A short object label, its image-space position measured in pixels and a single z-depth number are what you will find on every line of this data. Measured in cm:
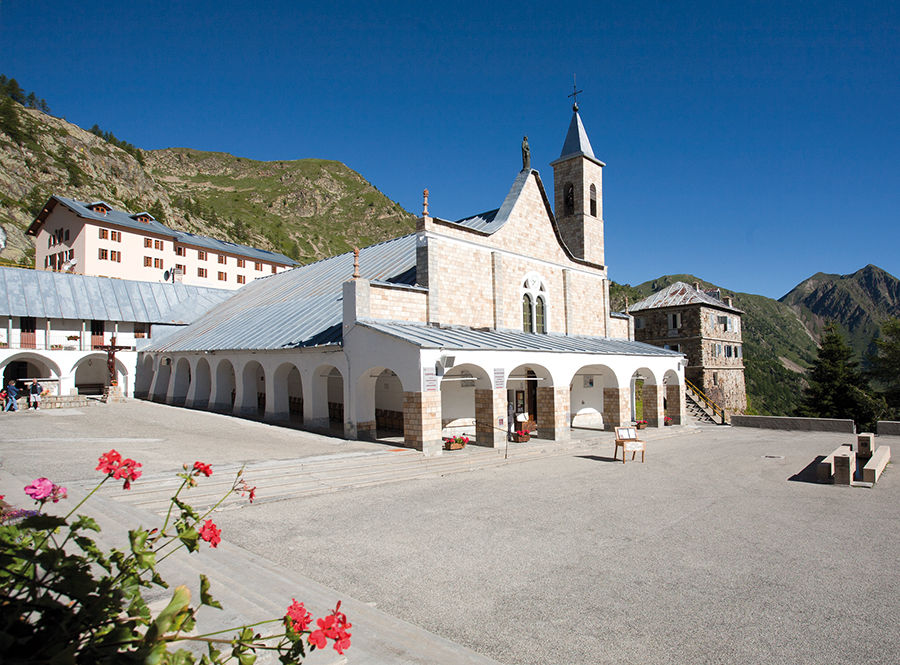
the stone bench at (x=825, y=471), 1355
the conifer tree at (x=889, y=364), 4178
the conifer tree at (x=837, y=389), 3697
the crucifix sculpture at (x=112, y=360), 3092
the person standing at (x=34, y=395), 2605
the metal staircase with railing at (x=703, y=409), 3272
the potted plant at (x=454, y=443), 1627
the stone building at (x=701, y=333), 4109
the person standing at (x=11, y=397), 2466
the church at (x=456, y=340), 1705
